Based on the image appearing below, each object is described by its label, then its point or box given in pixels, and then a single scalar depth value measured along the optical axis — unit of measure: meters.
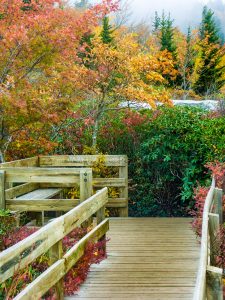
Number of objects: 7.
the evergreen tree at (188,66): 38.01
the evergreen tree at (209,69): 37.28
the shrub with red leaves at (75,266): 6.05
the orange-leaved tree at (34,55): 9.53
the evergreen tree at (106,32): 39.79
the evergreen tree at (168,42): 38.44
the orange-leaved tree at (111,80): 12.23
